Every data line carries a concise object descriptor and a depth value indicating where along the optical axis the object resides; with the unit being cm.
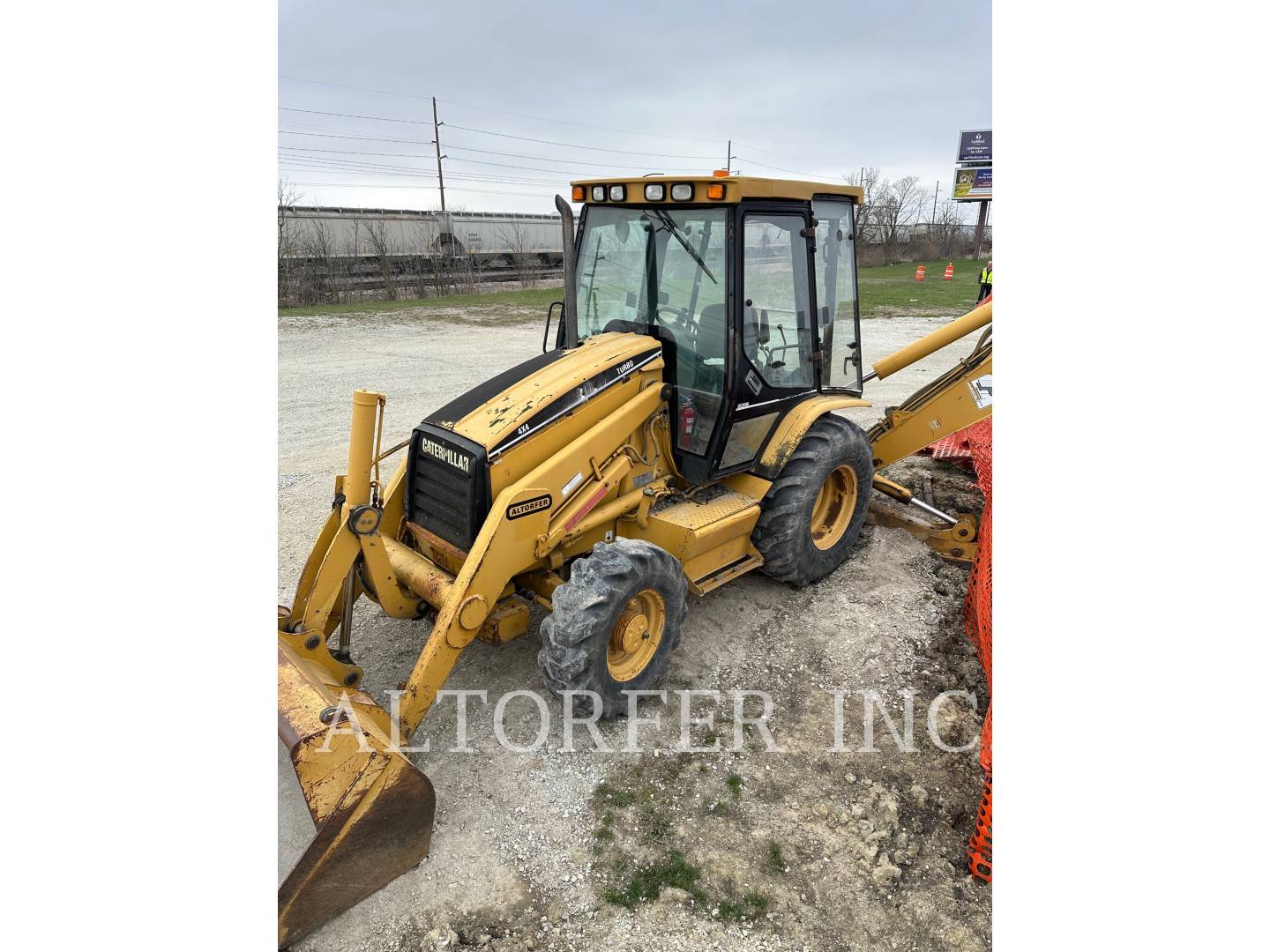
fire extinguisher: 439
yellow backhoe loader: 296
